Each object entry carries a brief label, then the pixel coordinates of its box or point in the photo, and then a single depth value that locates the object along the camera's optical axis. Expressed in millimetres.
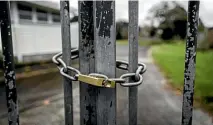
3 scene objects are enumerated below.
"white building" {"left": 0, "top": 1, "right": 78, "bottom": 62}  7189
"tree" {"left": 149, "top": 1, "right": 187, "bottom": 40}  22746
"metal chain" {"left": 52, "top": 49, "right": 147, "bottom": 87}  255
